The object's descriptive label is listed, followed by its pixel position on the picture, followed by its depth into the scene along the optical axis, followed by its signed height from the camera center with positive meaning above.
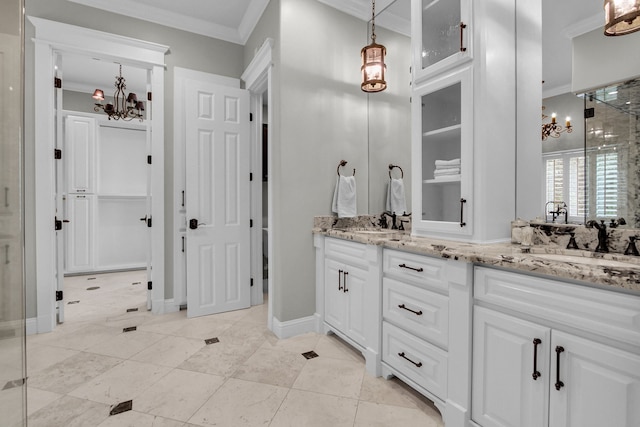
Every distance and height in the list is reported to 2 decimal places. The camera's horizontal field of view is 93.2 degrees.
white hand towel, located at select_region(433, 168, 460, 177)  1.84 +0.25
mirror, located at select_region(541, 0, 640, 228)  1.32 +0.37
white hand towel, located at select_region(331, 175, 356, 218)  2.65 +0.12
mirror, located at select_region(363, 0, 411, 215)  2.40 +0.86
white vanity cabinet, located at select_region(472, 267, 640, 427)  0.96 -0.52
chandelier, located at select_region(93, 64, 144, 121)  3.60 +1.26
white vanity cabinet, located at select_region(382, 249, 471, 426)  1.42 -0.62
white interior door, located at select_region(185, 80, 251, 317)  2.96 +0.12
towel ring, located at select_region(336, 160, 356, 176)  2.71 +0.43
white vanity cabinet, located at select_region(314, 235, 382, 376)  1.96 -0.61
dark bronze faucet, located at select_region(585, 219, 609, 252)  1.38 -0.12
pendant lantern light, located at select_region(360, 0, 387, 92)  2.21 +1.06
